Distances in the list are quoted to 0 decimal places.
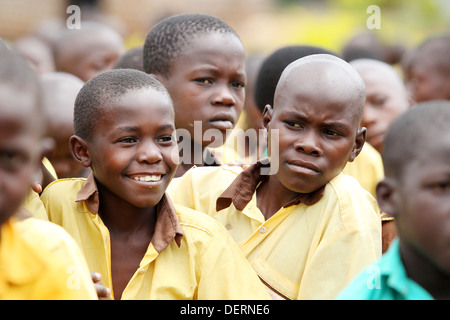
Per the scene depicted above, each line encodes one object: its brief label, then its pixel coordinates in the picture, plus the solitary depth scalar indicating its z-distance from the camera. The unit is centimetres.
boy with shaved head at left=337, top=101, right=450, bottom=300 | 421
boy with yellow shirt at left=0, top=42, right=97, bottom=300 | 376
